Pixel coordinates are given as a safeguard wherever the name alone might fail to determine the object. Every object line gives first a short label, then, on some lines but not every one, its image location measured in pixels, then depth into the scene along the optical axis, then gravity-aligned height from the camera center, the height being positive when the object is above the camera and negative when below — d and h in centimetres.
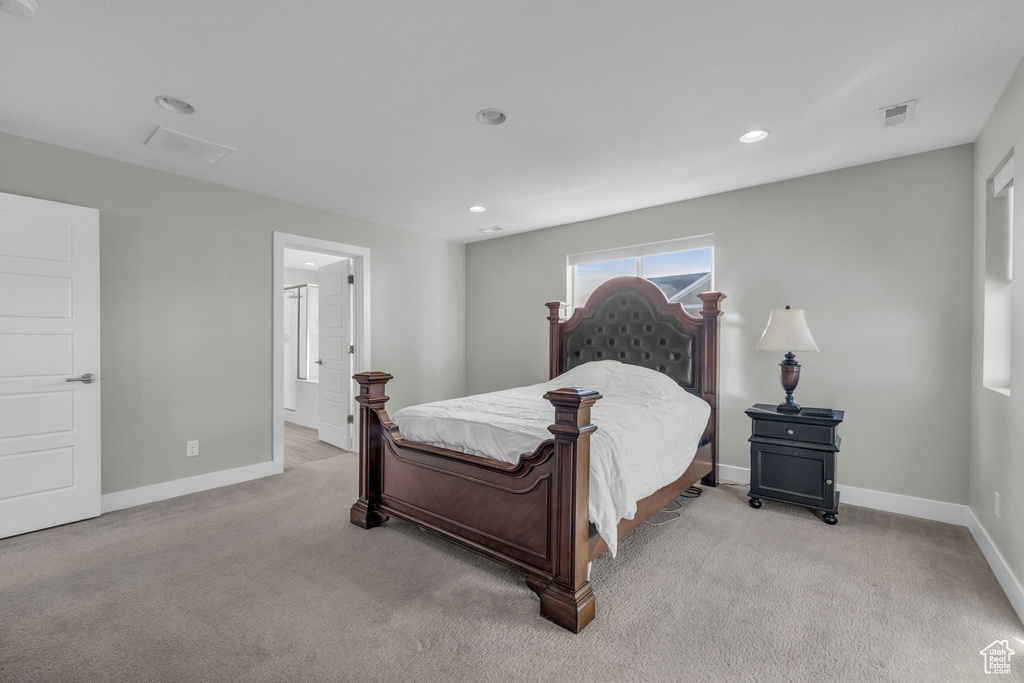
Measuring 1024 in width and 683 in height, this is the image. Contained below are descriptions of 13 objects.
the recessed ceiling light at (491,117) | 247 +124
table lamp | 302 +0
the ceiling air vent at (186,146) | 272 +122
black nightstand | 292 -79
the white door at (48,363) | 264 -16
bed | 191 -68
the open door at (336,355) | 475 -17
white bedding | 213 -50
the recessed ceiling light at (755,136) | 268 +124
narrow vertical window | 254 +32
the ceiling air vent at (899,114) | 239 +124
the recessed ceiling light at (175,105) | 235 +124
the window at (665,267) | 400 +71
